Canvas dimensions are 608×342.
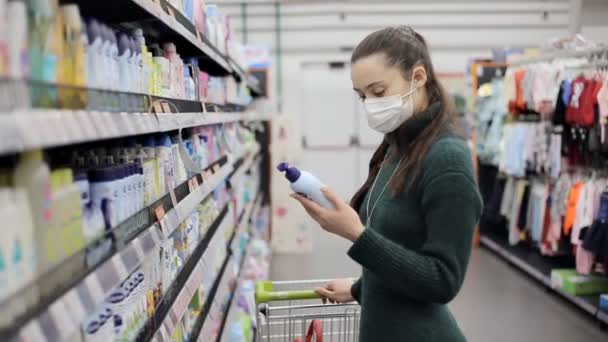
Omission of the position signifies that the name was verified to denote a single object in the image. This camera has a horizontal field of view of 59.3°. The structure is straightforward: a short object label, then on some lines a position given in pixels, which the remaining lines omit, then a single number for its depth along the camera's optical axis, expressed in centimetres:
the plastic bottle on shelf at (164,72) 194
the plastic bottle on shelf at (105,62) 131
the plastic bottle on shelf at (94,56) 127
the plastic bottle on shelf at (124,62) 148
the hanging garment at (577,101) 440
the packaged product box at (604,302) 410
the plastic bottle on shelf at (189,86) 241
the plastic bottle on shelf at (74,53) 112
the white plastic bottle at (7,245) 86
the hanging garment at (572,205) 451
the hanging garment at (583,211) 432
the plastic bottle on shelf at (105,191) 132
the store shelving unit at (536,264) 436
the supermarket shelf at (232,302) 302
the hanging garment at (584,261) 433
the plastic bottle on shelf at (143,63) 169
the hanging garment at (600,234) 405
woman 138
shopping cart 203
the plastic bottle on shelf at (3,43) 84
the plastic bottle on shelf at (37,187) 98
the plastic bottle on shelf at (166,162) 192
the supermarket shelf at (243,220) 376
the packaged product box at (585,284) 455
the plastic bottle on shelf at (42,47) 97
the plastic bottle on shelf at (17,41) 86
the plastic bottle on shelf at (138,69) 160
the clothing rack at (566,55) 441
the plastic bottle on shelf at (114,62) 140
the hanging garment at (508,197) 597
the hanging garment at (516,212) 563
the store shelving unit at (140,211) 89
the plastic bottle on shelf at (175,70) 215
